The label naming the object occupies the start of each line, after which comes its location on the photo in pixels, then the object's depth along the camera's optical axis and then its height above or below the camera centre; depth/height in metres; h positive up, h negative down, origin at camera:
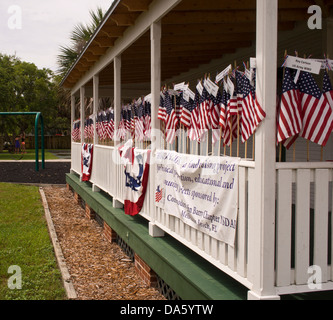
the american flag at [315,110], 3.20 +0.25
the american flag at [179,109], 5.19 +0.43
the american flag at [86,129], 12.01 +0.43
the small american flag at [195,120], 4.70 +0.27
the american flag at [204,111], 4.36 +0.34
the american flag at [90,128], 11.17 +0.44
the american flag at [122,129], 7.88 +0.29
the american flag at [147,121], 6.33 +0.35
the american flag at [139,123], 6.73 +0.34
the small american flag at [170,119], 5.21 +0.31
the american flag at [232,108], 3.79 +0.32
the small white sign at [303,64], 3.03 +0.57
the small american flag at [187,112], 4.87 +0.37
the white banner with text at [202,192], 3.39 -0.45
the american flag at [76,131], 13.63 +0.42
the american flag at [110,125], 9.01 +0.41
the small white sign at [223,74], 3.72 +0.62
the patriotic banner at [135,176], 5.77 -0.45
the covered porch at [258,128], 2.97 +0.22
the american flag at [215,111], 4.30 +0.34
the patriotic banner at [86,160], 10.34 -0.40
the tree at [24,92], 33.59 +4.79
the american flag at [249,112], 2.99 +0.24
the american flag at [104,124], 9.37 +0.45
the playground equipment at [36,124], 20.38 +1.01
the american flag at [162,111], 5.42 +0.43
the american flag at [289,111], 3.03 +0.24
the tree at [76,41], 25.25 +6.28
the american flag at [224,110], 3.90 +0.31
